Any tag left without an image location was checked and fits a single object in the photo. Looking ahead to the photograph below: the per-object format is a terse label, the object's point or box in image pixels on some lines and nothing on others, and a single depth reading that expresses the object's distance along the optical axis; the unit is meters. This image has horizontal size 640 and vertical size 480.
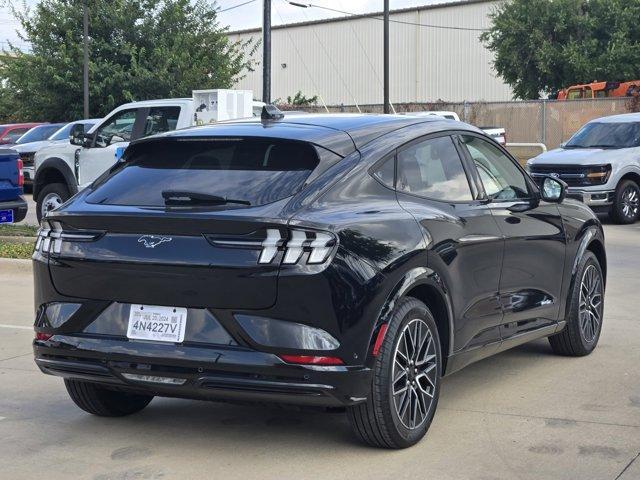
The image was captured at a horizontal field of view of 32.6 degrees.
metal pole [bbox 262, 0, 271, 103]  22.67
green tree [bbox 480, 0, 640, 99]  45.09
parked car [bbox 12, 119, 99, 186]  24.28
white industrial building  57.19
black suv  4.97
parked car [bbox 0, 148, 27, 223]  13.48
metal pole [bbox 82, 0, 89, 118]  35.81
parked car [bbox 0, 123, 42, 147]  30.31
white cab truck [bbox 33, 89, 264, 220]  16.27
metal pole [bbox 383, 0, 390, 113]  34.81
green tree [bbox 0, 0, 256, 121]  38.09
